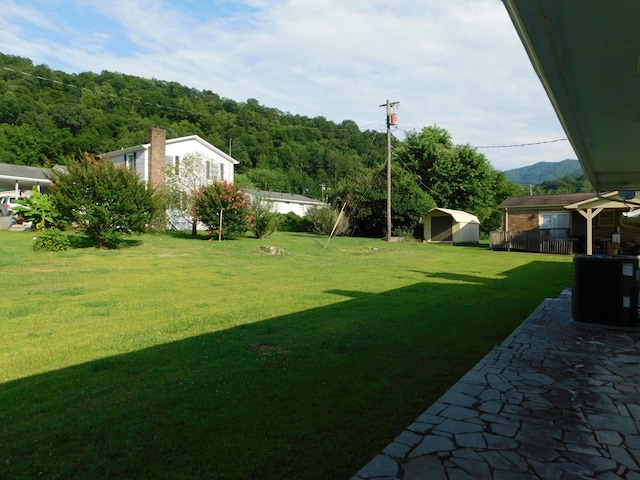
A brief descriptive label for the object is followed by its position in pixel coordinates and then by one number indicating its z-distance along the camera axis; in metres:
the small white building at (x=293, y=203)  45.36
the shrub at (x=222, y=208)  20.36
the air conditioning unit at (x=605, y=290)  5.96
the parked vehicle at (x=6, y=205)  23.13
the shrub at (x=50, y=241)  13.86
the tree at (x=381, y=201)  30.06
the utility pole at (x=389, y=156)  26.89
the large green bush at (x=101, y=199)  14.27
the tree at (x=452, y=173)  34.97
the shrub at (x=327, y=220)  28.75
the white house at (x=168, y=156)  28.64
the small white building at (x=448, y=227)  28.55
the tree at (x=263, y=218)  22.66
